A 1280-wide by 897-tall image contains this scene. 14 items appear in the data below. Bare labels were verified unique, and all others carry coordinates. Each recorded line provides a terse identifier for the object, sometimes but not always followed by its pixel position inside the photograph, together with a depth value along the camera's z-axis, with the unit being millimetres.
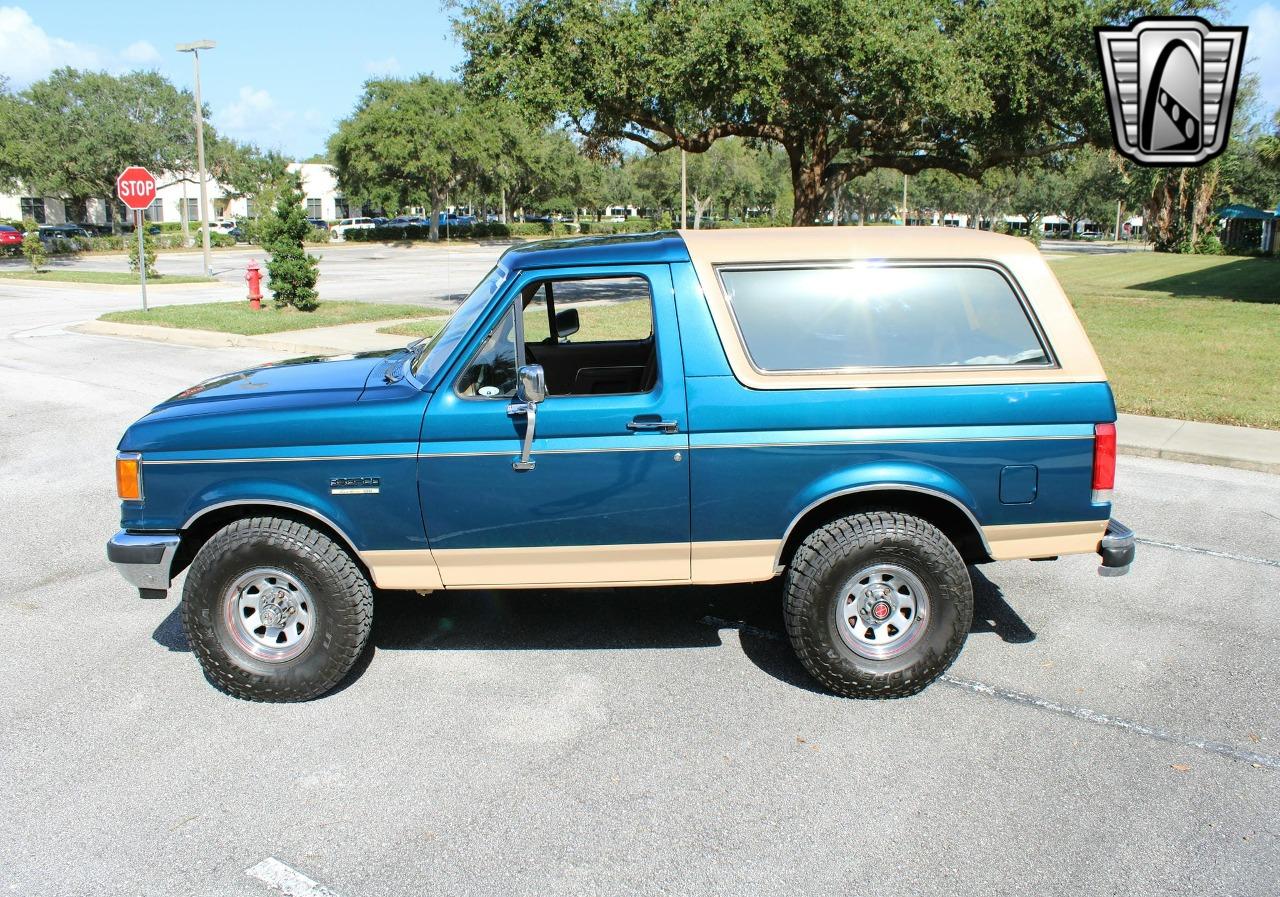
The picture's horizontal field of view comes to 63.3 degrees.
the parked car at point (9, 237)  44469
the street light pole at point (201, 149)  29219
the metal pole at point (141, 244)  20539
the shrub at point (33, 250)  35000
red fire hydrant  20647
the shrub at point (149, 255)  28712
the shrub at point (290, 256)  19453
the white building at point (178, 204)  76669
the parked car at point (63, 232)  52431
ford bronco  4387
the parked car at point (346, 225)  68169
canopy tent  55031
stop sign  22000
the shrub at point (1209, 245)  52678
